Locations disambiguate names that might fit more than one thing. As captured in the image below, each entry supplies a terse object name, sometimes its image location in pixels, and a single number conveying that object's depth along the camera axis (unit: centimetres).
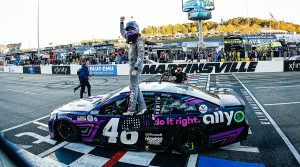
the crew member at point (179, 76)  1139
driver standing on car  597
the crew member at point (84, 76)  1234
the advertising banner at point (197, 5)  4412
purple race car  565
